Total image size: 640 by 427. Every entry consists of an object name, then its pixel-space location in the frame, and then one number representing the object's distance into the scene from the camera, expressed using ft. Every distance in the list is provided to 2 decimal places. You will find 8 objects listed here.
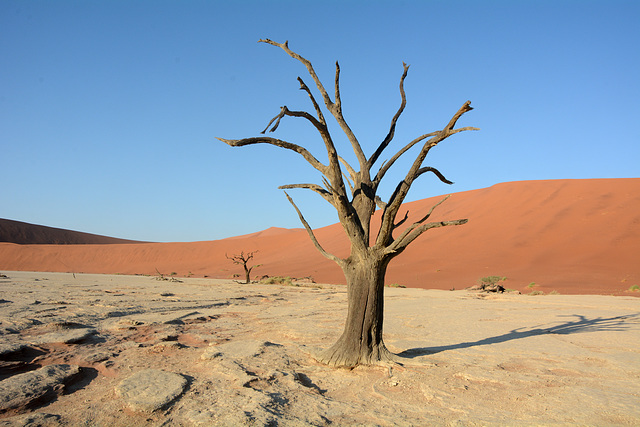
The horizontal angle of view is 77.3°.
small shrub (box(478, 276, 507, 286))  69.51
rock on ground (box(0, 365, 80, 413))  10.22
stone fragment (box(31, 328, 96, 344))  16.98
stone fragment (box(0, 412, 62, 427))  8.98
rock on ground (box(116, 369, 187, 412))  10.52
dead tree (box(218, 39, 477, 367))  15.29
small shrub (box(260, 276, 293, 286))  72.67
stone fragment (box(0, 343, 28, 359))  14.19
